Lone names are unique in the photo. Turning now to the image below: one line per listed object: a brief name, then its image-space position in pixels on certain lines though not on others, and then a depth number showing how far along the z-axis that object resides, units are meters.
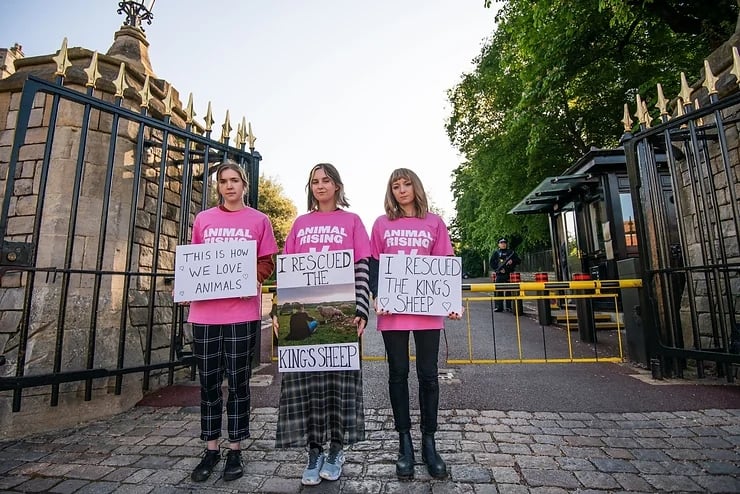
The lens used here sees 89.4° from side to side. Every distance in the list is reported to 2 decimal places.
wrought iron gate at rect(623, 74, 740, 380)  3.71
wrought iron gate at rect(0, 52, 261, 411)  3.19
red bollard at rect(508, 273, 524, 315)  8.93
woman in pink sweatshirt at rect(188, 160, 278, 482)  2.45
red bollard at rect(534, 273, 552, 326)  7.74
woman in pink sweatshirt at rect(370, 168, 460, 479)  2.40
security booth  7.18
